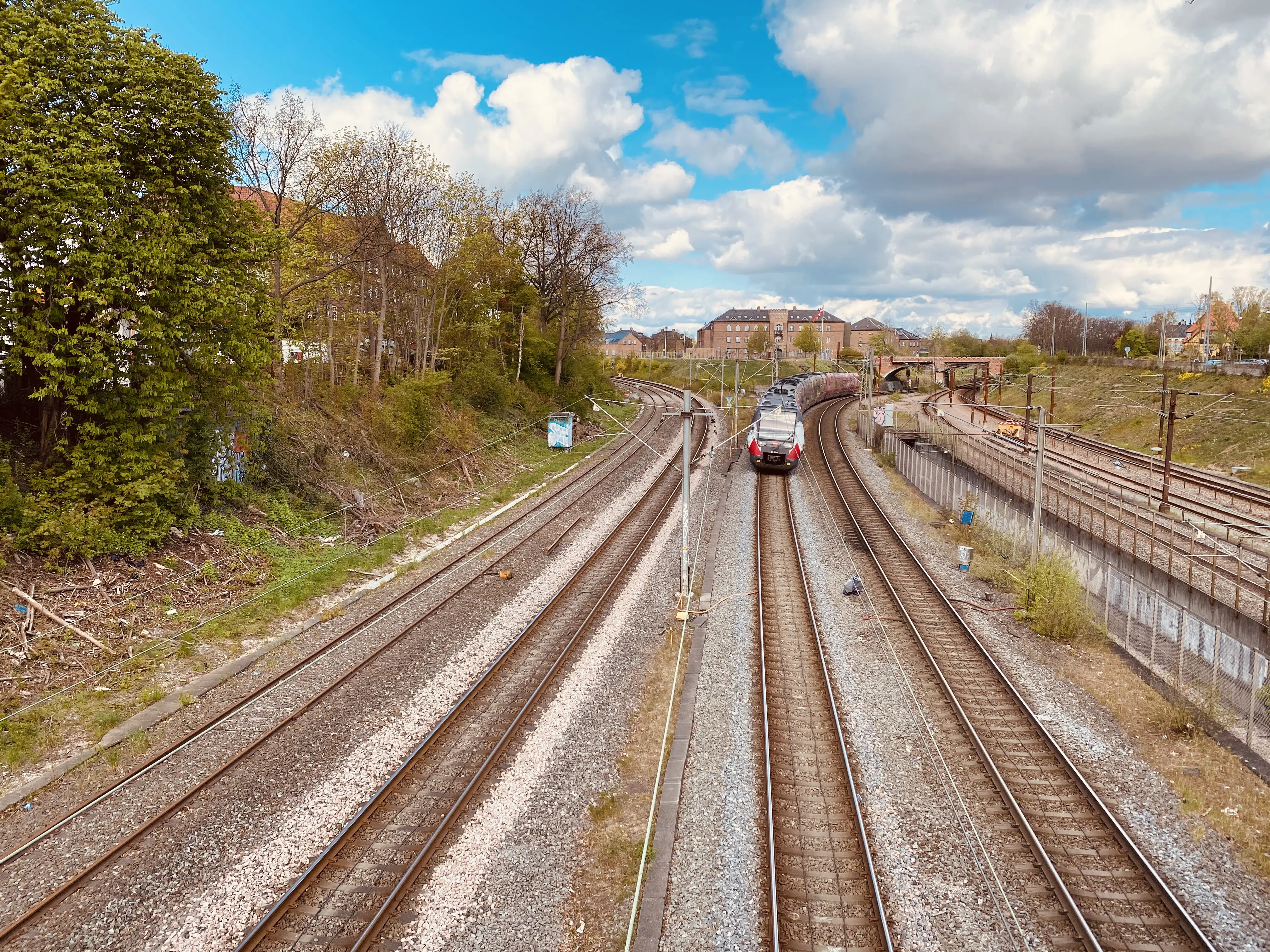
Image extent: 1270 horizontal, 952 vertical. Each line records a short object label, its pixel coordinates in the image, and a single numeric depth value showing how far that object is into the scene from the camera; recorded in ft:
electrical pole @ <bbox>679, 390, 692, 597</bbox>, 54.90
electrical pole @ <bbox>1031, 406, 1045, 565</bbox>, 62.85
